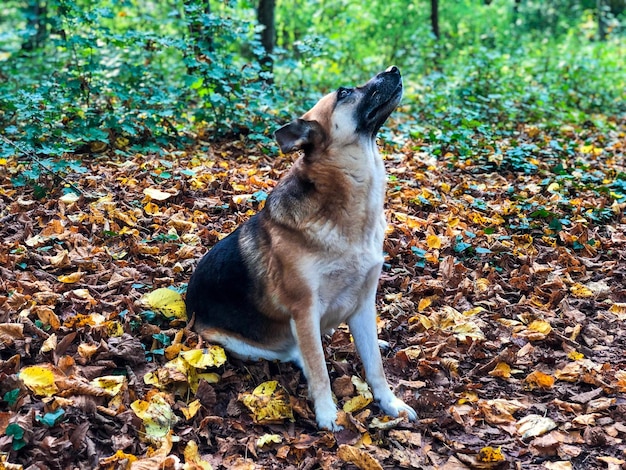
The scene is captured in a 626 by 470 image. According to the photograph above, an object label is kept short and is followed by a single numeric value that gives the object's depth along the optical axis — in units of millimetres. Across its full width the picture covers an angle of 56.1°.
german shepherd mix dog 3535
